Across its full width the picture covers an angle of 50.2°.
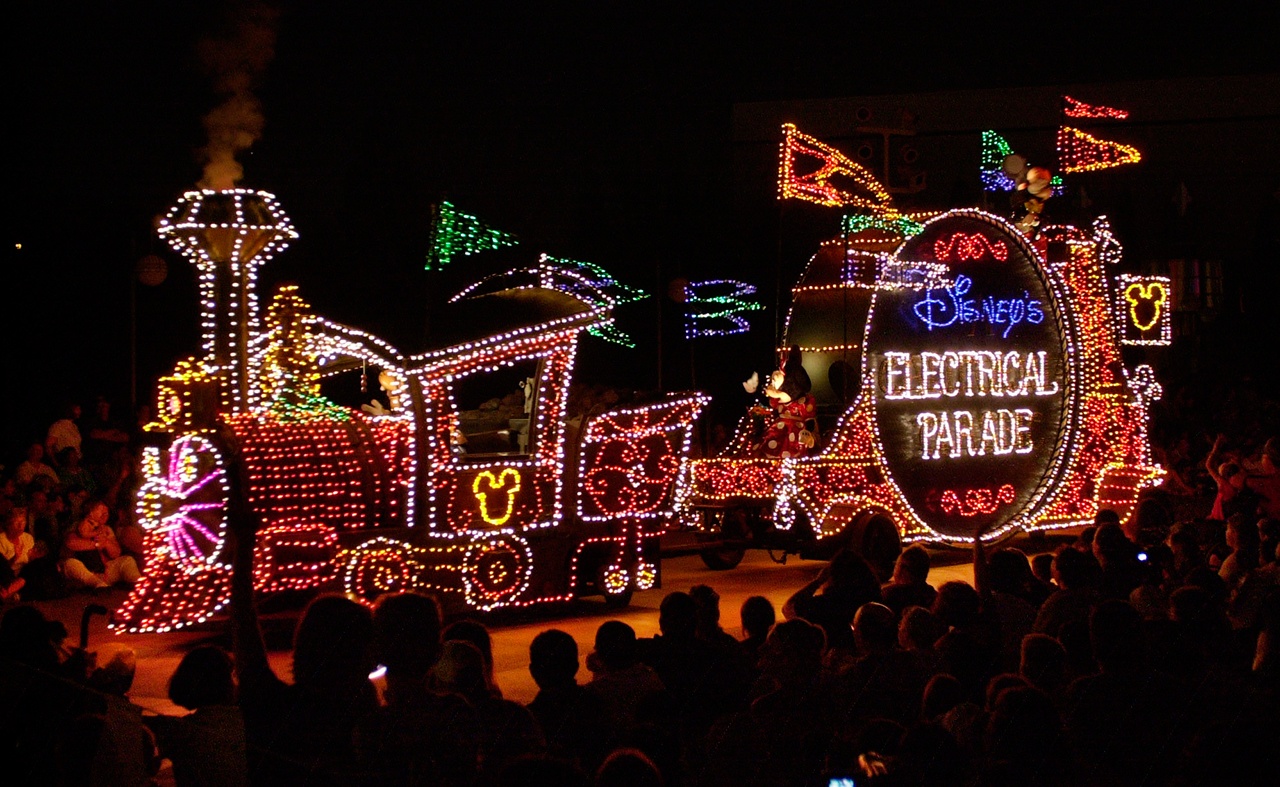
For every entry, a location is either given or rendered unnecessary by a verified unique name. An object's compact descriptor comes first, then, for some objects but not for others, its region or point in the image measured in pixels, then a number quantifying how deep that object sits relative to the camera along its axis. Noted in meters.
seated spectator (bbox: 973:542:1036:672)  6.59
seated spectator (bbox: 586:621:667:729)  5.17
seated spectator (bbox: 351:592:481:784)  4.09
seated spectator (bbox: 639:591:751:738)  5.26
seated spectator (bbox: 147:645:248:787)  4.08
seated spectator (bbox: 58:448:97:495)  15.02
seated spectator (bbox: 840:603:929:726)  5.23
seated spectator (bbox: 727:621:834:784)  4.49
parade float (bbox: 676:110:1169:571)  13.34
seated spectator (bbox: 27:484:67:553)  13.72
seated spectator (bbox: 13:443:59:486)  14.30
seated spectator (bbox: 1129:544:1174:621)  6.67
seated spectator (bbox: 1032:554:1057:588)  7.90
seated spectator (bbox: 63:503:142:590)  13.65
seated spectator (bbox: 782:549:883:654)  6.59
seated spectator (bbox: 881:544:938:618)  6.85
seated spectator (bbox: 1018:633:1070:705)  5.29
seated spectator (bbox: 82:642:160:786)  4.33
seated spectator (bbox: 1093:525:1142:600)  7.30
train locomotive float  9.95
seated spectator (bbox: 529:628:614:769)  4.73
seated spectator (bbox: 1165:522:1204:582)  8.19
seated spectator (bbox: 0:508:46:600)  12.38
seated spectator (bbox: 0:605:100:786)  4.59
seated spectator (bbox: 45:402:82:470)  15.42
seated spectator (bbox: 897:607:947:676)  5.54
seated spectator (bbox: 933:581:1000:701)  5.38
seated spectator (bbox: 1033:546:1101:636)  6.45
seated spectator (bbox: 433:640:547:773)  4.29
